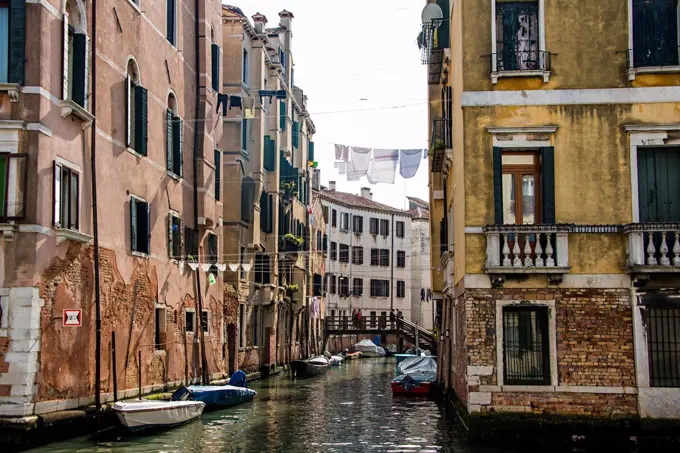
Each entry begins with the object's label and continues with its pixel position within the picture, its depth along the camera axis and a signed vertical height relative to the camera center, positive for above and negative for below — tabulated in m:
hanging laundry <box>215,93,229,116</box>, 27.69 +6.27
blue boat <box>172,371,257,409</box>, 20.34 -2.41
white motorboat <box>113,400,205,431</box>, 16.70 -2.29
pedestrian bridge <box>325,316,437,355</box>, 47.08 -1.88
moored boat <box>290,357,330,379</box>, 35.78 -2.95
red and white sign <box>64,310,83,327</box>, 15.78 -0.33
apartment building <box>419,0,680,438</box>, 15.05 +1.51
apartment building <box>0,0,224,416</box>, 14.97 +2.12
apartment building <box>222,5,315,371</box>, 31.48 +4.41
